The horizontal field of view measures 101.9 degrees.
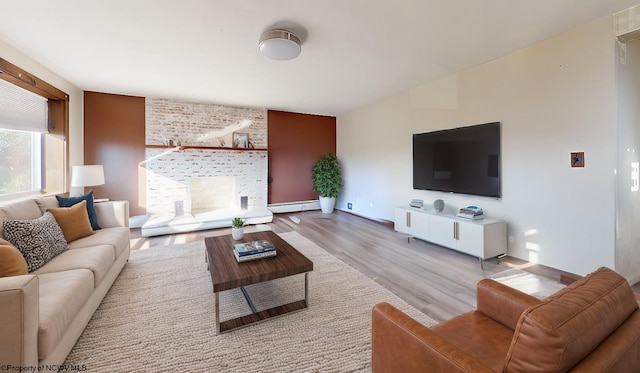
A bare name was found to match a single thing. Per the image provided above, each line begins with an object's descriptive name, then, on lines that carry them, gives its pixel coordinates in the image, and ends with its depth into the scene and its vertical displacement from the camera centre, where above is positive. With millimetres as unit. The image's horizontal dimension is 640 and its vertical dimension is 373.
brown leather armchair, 744 -511
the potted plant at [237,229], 2848 -448
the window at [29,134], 3039 +752
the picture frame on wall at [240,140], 5992 +1117
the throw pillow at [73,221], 2568 -314
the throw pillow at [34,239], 1984 -394
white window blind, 2994 +1036
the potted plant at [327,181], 6617 +161
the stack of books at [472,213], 3490 -367
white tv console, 3203 -623
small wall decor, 2750 +277
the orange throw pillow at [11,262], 1566 -447
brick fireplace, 5281 +622
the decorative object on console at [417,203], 4341 -280
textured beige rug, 1657 -1072
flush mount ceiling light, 2662 +1515
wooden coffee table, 1926 -661
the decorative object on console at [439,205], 4012 -291
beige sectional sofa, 1226 -642
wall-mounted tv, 3523 +395
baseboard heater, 6580 -493
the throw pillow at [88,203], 2896 -157
